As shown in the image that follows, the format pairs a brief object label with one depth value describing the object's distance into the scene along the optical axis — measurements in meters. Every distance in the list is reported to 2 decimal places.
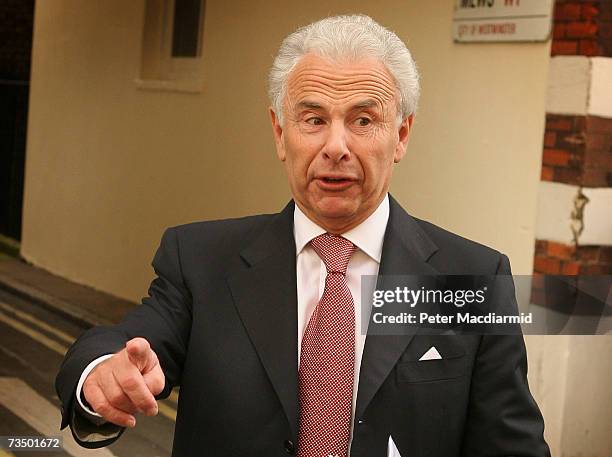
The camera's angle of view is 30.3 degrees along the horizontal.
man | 2.28
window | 10.20
